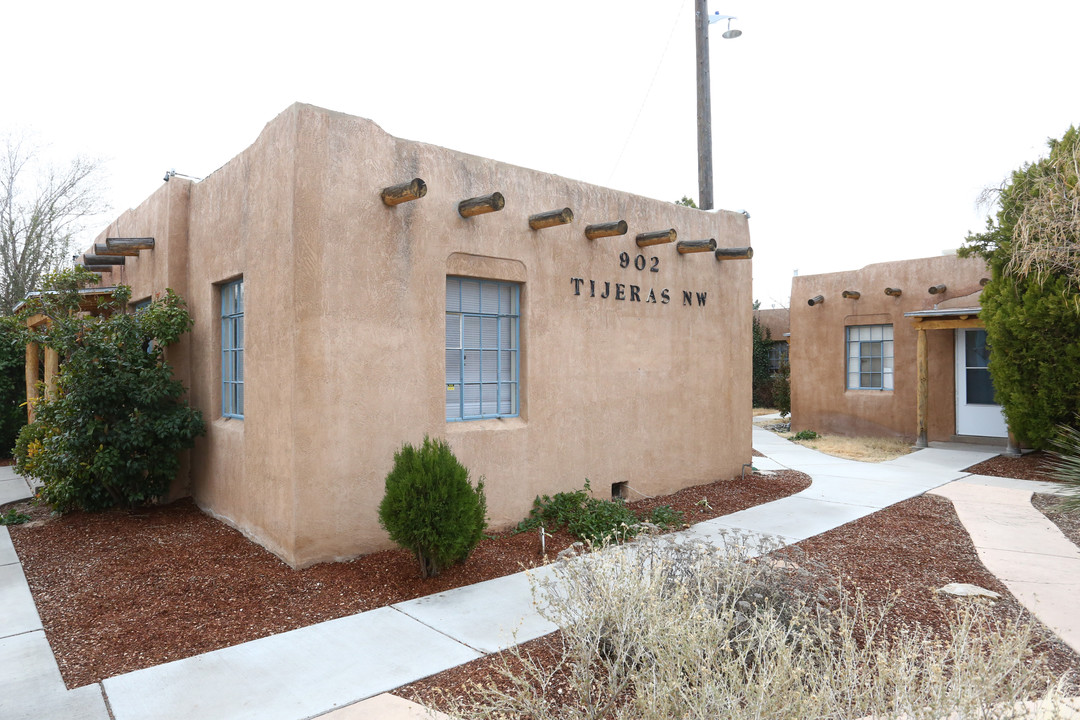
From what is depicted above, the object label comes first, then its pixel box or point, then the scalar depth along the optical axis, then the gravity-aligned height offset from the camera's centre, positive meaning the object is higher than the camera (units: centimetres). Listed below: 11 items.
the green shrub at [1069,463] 669 -142
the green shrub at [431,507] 504 -115
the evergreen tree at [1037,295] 952 +95
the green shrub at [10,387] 1228 -49
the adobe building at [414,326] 557 +34
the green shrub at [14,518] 728 -176
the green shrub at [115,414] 688 -58
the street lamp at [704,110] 1113 +429
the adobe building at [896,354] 1345 +5
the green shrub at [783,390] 2109 -108
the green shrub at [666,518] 709 -177
